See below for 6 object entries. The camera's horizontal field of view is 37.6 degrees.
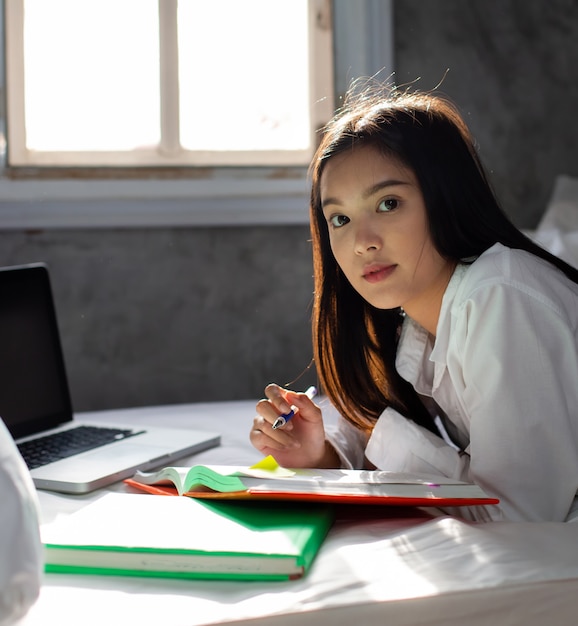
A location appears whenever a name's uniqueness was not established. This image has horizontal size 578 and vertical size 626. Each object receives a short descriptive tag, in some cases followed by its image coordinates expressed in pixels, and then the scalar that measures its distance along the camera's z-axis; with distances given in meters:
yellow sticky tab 0.95
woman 0.99
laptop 1.22
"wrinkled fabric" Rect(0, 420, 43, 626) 0.64
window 2.09
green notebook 0.74
